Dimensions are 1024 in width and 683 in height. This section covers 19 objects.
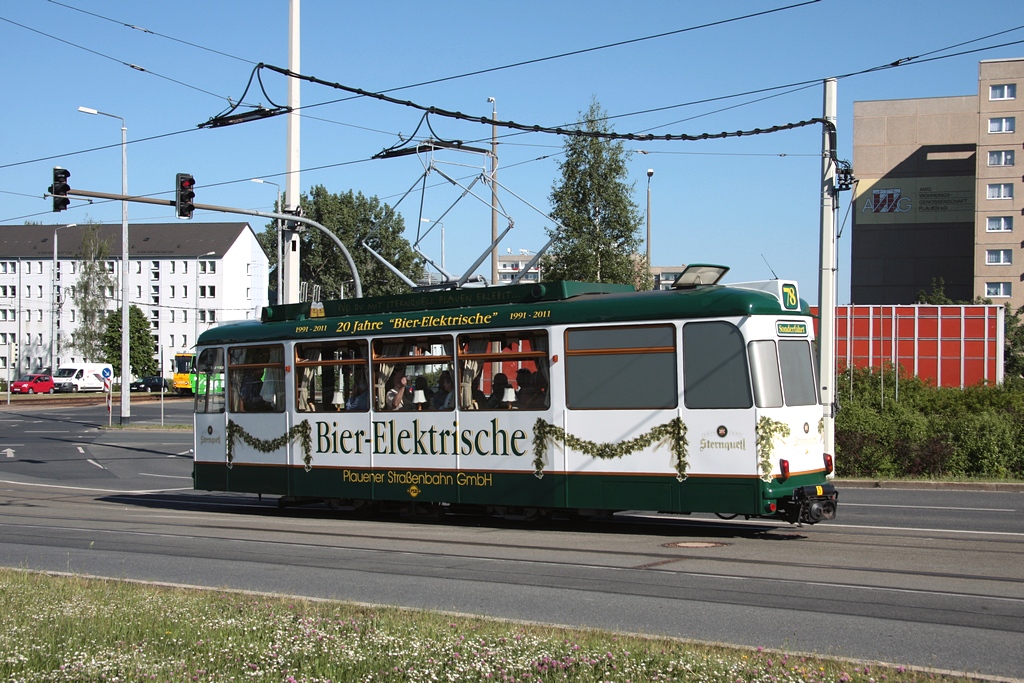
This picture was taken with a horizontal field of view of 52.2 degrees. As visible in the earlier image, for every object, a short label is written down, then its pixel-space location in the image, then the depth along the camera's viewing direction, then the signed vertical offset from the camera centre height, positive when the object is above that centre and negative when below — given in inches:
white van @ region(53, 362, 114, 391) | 3390.7 -95.9
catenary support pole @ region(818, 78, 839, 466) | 741.2 +64.9
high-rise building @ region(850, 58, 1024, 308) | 3496.6 +519.0
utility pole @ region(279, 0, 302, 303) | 877.8 +154.4
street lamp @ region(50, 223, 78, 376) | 3967.0 +94.4
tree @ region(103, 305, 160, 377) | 3388.3 +13.4
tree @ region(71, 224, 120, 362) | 3722.9 +193.0
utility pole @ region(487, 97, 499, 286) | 1090.1 +153.0
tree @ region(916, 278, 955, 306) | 2681.3 +144.1
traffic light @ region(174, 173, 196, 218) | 861.8 +127.7
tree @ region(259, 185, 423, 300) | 2942.9 +306.9
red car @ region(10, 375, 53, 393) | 3240.7 -114.1
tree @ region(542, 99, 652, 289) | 1302.9 +172.3
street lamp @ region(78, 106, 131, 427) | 1664.6 +63.4
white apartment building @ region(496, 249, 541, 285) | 6451.8 +581.5
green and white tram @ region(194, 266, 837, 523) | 483.2 -27.0
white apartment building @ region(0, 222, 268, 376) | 4153.5 +268.6
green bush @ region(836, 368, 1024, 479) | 797.2 -71.2
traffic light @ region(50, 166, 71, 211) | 836.6 +128.3
